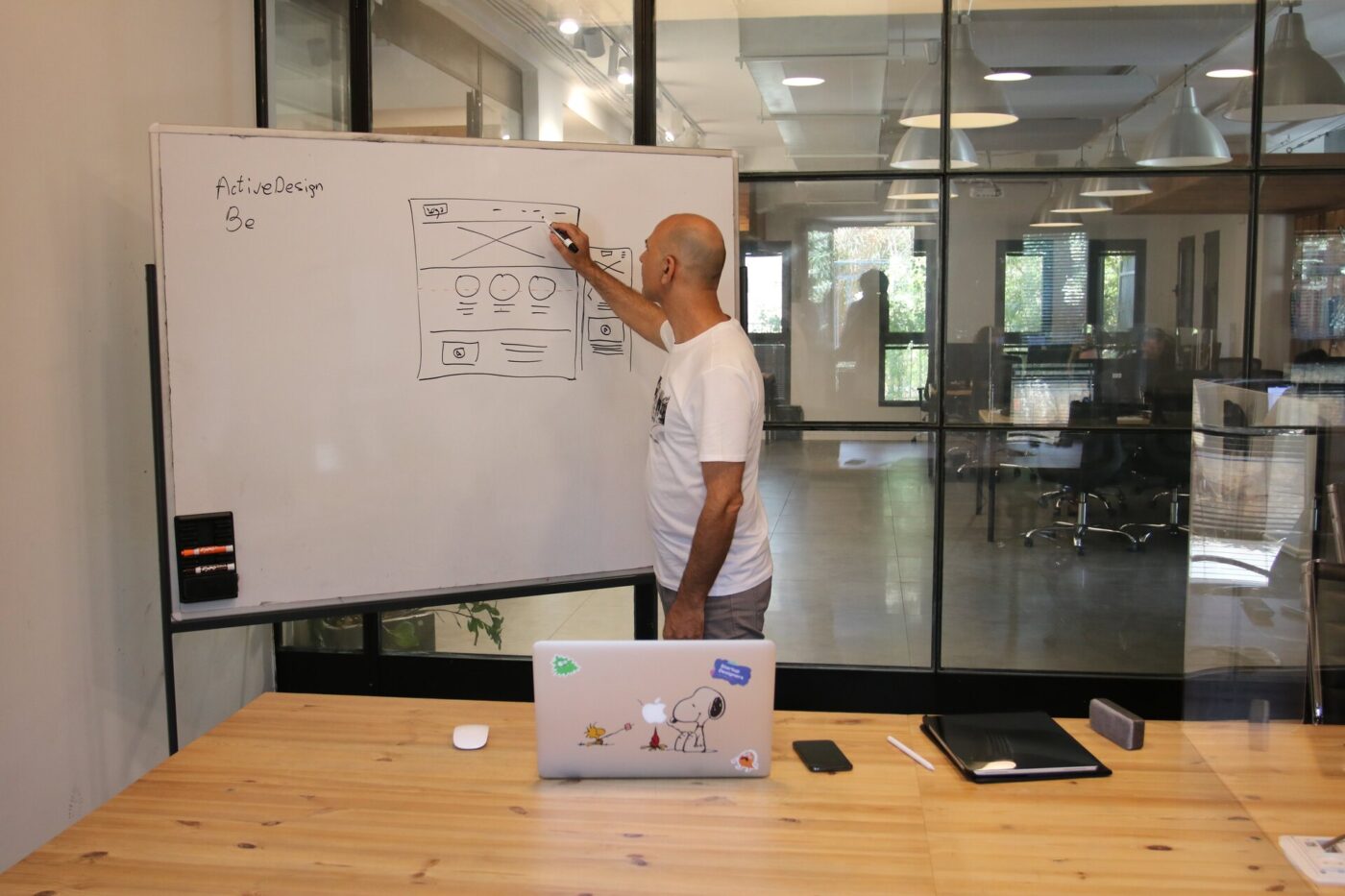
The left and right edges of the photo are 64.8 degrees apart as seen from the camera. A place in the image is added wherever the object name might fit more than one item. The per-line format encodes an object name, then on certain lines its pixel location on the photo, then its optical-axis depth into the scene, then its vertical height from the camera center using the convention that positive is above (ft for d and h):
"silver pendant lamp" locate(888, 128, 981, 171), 11.25 +2.06
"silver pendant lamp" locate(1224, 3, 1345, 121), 10.69 +2.65
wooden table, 4.67 -2.31
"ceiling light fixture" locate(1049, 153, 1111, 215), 11.14 +1.49
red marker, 8.25 -1.56
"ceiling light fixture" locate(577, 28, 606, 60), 11.58 +3.32
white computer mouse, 6.10 -2.24
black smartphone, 5.79 -2.26
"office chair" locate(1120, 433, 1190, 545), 11.23 -1.26
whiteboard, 8.30 -0.07
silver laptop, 5.32 -1.83
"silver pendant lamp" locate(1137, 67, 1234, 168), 10.91 +2.09
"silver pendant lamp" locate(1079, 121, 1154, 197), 11.05 +1.70
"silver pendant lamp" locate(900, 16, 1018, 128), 11.16 +2.66
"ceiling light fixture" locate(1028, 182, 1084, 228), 11.19 +1.34
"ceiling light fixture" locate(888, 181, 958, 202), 11.32 +1.67
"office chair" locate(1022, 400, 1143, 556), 11.31 -1.36
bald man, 7.48 -0.76
